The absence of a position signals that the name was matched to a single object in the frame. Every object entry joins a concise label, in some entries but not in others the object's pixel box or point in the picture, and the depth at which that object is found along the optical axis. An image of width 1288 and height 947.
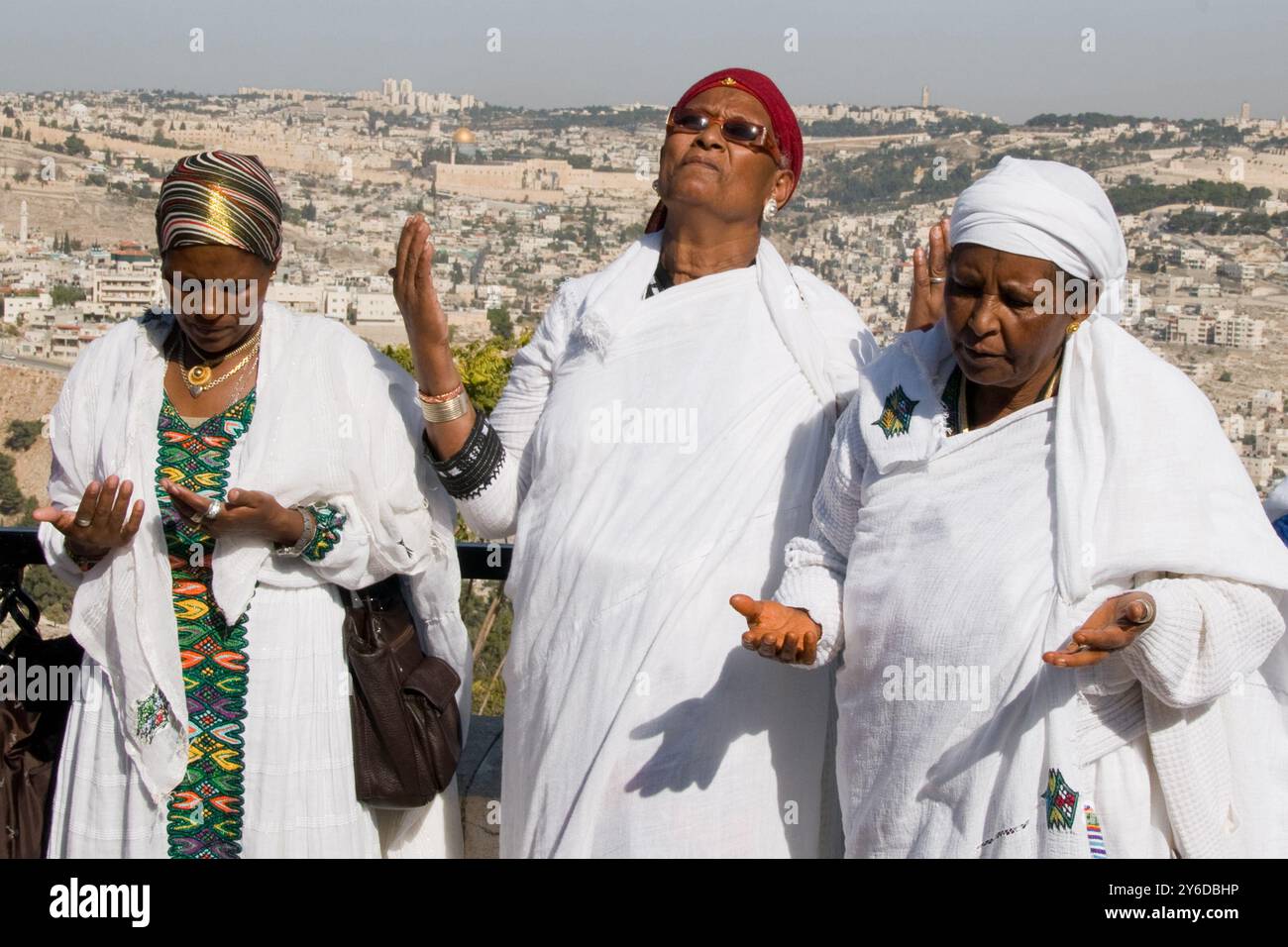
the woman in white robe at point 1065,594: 1.75
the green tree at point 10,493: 34.59
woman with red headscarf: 2.25
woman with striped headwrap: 2.26
